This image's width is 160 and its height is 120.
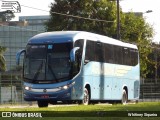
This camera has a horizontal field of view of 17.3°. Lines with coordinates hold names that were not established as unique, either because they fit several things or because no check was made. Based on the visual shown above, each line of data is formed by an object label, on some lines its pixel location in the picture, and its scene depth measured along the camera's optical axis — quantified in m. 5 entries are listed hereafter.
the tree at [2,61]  67.97
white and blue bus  25.41
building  122.38
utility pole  45.75
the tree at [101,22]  56.78
